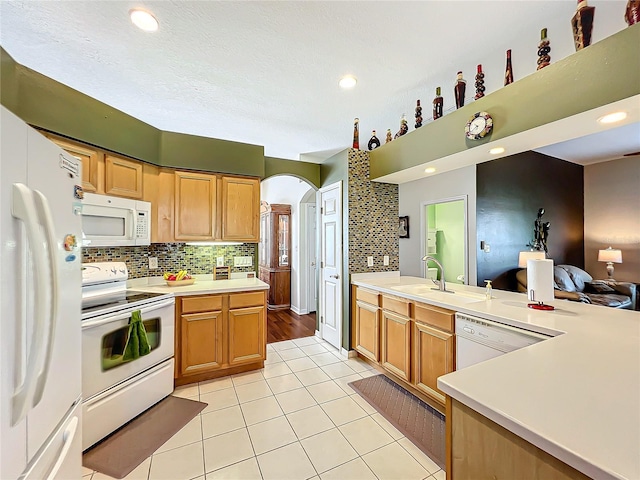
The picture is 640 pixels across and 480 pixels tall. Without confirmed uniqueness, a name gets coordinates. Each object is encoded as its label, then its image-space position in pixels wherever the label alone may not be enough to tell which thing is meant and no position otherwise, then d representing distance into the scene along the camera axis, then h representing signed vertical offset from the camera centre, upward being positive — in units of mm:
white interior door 3398 -308
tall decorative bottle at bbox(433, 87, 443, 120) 2355 +1176
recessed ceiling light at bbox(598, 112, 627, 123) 1553 +719
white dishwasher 1616 -632
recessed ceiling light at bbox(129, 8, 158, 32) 1649 +1380
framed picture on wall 5508 +278
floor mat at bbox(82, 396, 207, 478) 1705 -1391
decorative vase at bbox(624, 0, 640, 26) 1343 +1139
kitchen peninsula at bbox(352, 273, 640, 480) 648 -483
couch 4297 -805
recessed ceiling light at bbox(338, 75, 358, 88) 2301 +1376
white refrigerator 772 -208
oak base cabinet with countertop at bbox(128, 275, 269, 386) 2580 -858
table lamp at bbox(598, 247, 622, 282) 5273 -315
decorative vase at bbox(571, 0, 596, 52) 1491 +1207
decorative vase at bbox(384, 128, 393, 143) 3078 +1172
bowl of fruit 2833 -404
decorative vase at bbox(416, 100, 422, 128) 2568 +1188
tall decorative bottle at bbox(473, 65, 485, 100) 2021 +1165
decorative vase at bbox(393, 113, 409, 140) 2828 +1181
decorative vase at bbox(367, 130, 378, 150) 3303 +1200
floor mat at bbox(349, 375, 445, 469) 1872 -1401
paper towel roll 1808 -263
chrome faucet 2685 -454
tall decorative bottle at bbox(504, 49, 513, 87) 1885 +1171
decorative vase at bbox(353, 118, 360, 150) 3037 +1207
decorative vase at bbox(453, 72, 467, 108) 2152 +1200
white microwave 2195 +171
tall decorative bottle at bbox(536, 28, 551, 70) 1674 +1174
